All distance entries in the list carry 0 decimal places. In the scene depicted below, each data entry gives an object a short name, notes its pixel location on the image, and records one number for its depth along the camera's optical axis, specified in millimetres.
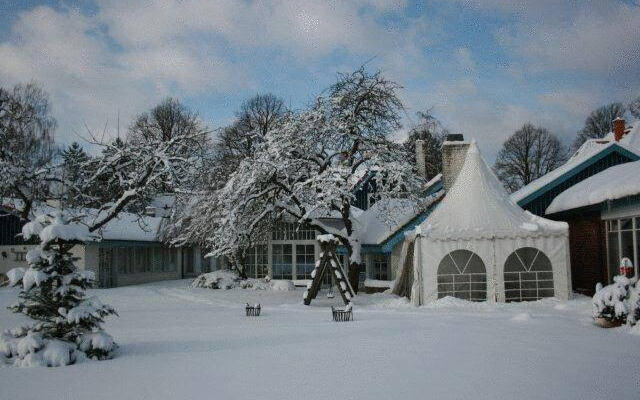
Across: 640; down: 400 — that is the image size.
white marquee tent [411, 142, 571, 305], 14461
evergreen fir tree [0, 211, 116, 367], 7887
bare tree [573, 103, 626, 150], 40719
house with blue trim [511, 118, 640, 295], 16719
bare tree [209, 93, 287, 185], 33656
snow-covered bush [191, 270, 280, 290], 23342
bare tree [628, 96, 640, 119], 38781
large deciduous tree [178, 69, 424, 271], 17594
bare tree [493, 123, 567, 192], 42156
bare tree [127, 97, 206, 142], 41438
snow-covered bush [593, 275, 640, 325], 9883
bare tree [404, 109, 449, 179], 20828
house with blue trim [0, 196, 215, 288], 24441
